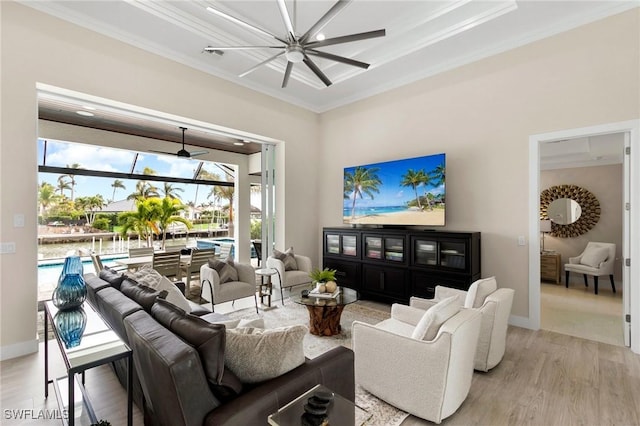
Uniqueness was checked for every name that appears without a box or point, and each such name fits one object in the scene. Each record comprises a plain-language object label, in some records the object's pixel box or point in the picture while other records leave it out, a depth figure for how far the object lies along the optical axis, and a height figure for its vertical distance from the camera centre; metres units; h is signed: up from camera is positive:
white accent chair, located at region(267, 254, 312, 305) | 4.76 -1.02
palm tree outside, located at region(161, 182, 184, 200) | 7.69 +0.58
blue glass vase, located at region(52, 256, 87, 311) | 2.12 -0.55
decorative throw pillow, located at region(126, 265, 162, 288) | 2.79 -0.63
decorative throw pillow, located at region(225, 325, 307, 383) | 1.45 -0.70
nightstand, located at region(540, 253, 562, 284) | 6.12 -1.12
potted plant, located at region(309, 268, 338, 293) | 3.56 -0.86
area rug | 2.09 -1.43
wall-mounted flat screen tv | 4.30 +0.33
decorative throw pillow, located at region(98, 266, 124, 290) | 2.54 -0.60
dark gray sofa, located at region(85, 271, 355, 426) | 1.23 -0.78
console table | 1.46 -0.76
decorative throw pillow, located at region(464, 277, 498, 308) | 2.73 -0.75
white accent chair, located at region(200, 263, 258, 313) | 3.97 -1.03
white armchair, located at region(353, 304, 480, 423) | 1.92 -1.07
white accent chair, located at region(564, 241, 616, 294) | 5.38 -0.92
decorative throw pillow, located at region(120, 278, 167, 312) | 1.93 -0.59
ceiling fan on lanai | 6.14 +1.23
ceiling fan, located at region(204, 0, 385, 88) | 2.39 +1.60
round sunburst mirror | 6.25 +0.08
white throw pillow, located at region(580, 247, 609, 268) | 5.53 -0.81
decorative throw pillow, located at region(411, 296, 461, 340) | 2.04 -0.75
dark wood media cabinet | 3.94 -0.71
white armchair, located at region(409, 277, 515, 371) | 2.54 -0.92
